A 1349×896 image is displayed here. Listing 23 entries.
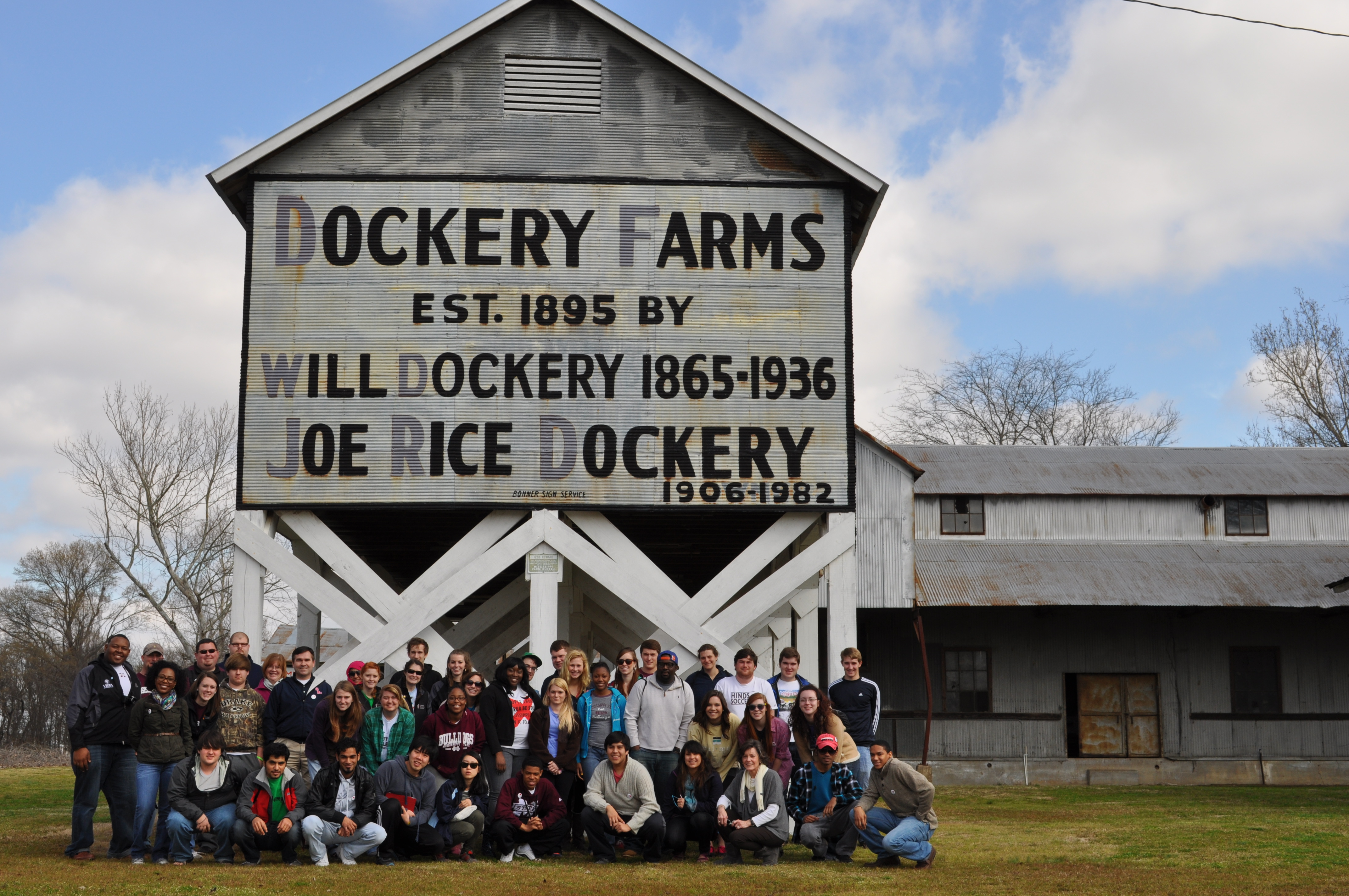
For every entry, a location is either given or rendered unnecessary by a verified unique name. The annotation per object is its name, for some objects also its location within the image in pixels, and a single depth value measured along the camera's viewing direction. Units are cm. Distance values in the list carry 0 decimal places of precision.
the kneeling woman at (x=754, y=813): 1119
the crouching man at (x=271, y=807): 1096
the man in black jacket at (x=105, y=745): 1134
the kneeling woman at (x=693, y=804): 1154
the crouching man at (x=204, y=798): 1105
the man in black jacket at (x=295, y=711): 1154
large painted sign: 1452
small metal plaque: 1444
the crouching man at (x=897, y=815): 1105
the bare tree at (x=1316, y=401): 4700
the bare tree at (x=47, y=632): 5419
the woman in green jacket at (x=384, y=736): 1150
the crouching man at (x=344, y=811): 1091
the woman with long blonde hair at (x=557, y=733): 1180
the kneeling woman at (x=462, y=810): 1131
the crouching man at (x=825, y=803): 1155
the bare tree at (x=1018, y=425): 5175
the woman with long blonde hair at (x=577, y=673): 1226
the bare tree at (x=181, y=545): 4334
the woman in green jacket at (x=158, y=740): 1122
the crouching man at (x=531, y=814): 1146
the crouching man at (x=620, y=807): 1141
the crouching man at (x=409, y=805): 1107
